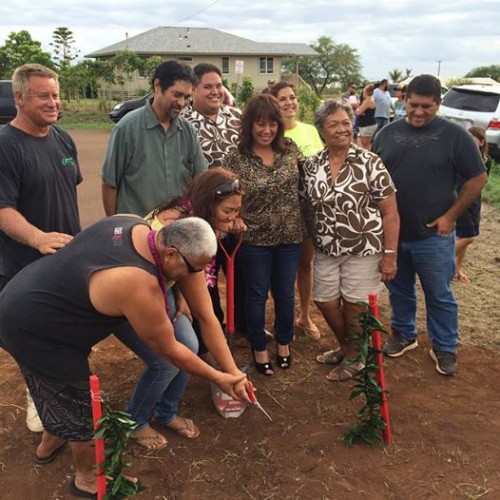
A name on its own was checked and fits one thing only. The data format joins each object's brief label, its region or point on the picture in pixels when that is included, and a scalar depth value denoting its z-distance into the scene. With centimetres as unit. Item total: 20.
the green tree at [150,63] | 2912
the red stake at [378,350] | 293
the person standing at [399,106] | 1371
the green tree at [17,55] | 2883
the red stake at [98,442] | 212
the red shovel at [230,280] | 344
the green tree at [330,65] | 5672
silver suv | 1164
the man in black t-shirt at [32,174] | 269
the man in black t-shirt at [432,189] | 346
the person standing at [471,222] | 495
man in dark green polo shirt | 329
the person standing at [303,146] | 415
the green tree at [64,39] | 3906
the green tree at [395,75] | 5808
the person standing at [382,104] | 1316
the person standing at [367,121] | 1213
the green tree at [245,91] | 2569
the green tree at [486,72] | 5348
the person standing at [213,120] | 373
